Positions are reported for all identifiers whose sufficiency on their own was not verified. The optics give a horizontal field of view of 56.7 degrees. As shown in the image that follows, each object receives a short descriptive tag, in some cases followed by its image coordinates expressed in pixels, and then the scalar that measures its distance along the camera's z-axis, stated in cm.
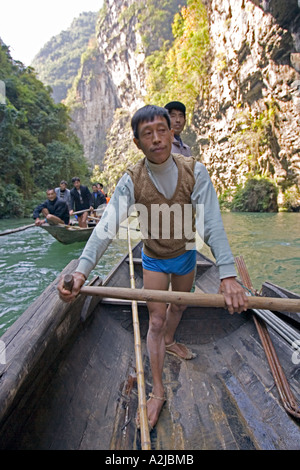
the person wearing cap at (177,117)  284
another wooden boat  610
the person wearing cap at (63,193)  762
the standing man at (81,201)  750
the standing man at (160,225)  132
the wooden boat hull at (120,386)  132
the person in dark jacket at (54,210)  621
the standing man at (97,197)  952
